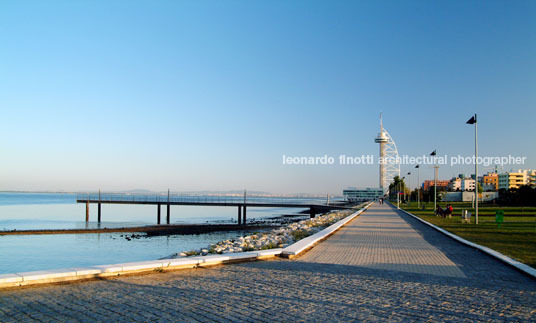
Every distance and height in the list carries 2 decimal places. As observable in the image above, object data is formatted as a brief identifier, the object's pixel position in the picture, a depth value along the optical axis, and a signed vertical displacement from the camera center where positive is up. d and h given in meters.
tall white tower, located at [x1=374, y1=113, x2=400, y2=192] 146.50 +6.57
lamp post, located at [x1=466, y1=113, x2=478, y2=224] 22.36 +2.68
